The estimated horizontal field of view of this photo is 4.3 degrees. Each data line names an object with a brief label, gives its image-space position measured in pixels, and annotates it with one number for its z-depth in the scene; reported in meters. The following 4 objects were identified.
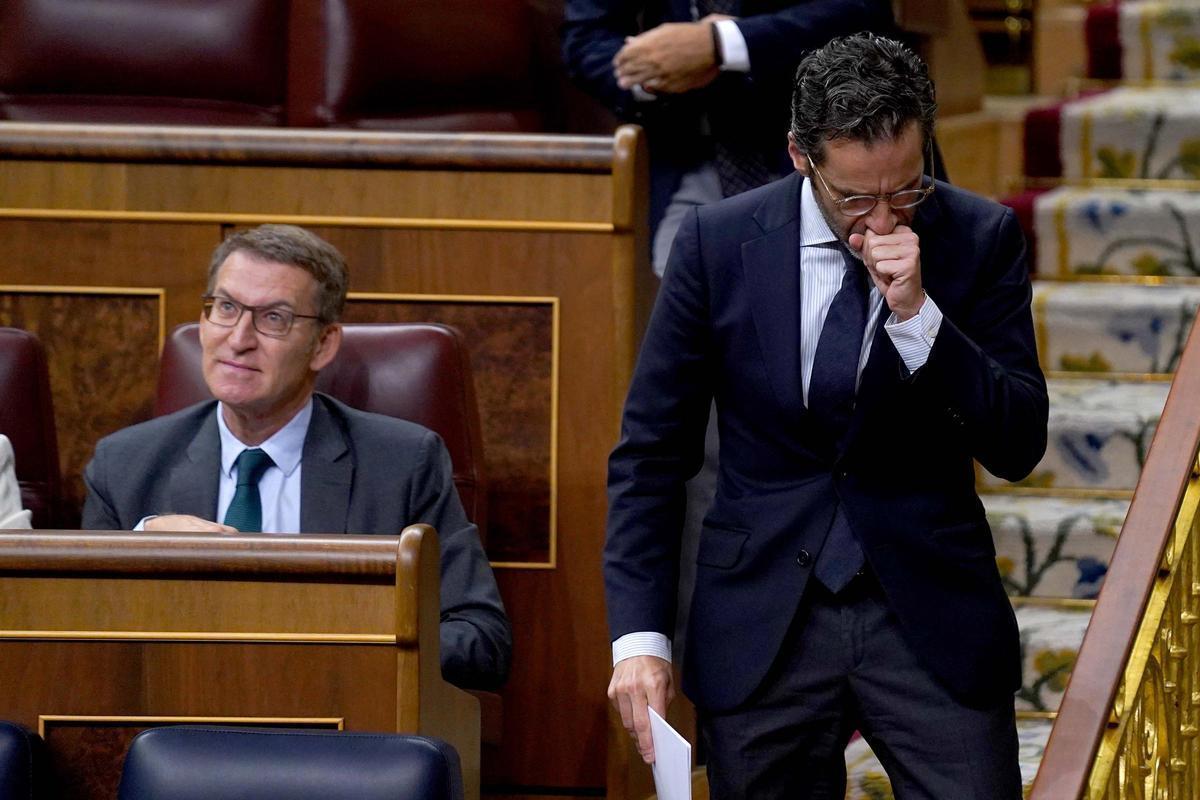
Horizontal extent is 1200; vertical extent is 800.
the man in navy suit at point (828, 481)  21.23
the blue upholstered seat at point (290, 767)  21.19
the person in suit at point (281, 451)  22.10
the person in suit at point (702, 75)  22.63
